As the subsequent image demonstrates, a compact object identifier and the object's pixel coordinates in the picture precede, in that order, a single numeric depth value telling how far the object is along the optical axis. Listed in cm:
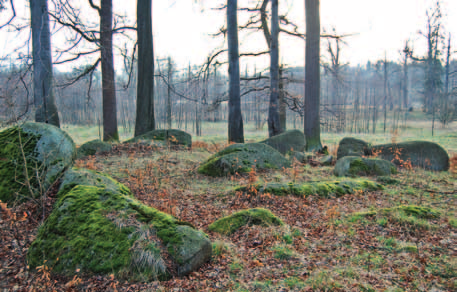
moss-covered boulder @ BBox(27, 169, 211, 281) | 331
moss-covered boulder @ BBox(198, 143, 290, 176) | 827
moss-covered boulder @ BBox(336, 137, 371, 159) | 1101
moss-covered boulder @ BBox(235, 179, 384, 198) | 630
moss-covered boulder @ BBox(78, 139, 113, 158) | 956
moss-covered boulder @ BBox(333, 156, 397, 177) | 855
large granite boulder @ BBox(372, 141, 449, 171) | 974
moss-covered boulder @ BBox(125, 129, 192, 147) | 1130
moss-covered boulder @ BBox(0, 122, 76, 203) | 493
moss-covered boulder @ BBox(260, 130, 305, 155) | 1167
